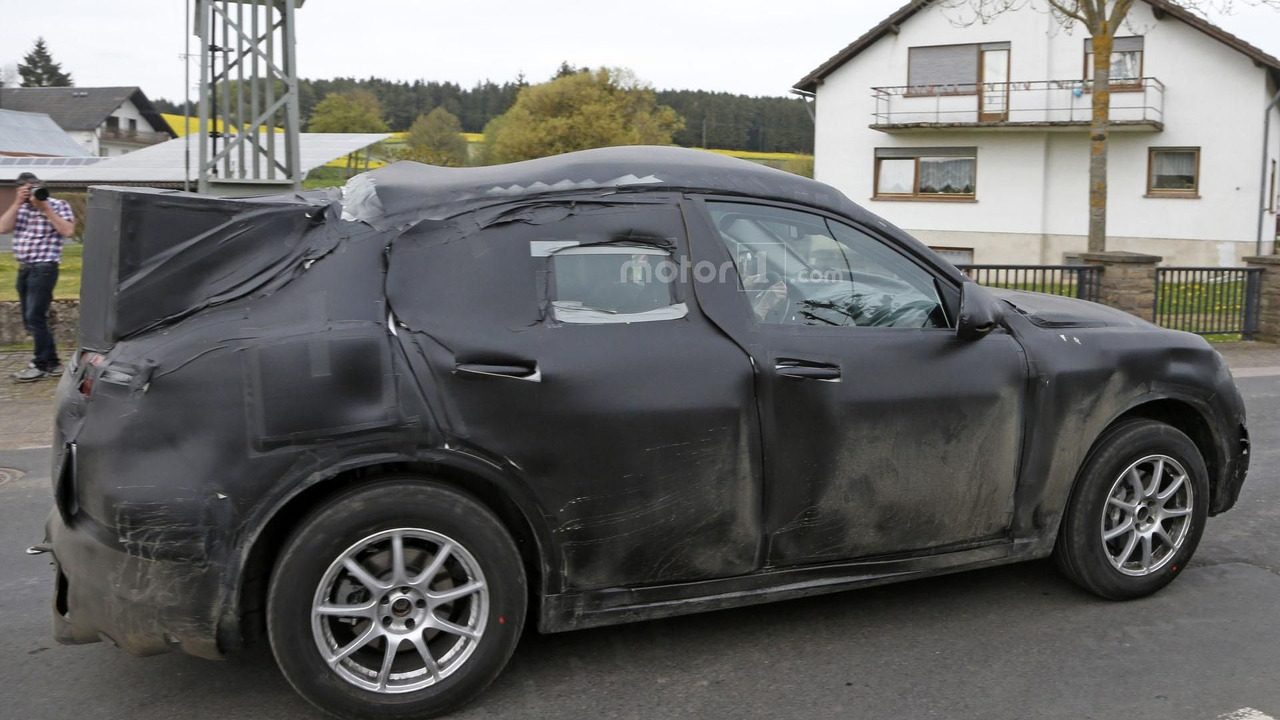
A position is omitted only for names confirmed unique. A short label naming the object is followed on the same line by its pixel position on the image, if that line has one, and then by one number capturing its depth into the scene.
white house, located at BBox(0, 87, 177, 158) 86.38
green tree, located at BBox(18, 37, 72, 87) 121.75
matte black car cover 3.26
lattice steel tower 11.14
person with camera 10.24
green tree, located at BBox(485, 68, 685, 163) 84.75
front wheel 4.39
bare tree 15.98
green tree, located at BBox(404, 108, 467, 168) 84.44
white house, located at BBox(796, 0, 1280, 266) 33.03
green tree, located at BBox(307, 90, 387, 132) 82.12
